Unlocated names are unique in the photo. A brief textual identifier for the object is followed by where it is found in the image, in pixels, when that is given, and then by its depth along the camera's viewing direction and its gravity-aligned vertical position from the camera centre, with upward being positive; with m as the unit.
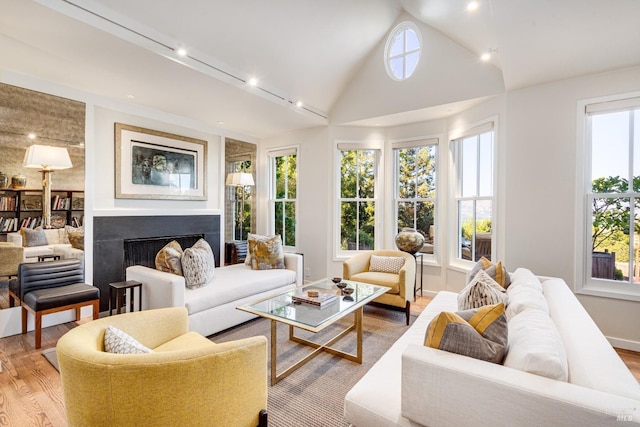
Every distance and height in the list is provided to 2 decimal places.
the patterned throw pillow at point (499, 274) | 2.56 -0.51
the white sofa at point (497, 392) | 1.03 -0.66
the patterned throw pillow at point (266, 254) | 3.98 -0.55
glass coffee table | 2.24 -0.79
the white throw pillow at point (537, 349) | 1.16 -0.56
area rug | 1.90 -1.24
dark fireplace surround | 3.52 -0.35
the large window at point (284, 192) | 5.34 +0.36
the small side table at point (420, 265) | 4.33 -0.76
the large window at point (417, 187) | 4.54 +0.41
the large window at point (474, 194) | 3.84 +0.26
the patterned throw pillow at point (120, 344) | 1.41 -0.63
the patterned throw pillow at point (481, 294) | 1.97 -0.54
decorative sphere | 4.11 -0.38
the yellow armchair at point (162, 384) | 1.19 -0.72
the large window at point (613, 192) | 2.91 +0.22
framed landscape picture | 3.76 +0.63
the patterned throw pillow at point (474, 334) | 1.34 -0.55
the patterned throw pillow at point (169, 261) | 3.05 -0.50
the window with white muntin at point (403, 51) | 4.00 +2.20
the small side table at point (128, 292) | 2.84 -0.81
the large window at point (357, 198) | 4.93 +0.24
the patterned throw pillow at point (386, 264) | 3.84 -0.65
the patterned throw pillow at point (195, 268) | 3.08 -0.58
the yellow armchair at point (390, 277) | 3.39 -0.77
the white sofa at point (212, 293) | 2.76 -0.82
